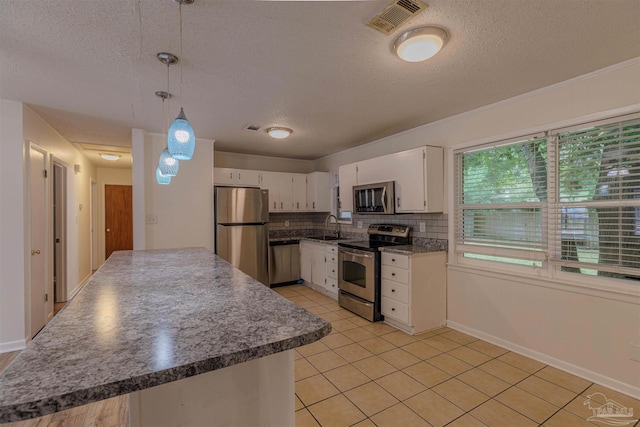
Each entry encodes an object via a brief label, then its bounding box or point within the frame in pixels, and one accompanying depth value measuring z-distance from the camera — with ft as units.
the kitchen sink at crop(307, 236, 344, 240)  16.73
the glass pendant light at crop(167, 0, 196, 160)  5.69
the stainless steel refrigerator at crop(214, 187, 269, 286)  13.89
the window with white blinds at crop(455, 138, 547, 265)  8.52
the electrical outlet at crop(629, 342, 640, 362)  6.66
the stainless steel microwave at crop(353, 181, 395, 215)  11.68
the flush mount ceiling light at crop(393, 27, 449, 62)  5.65
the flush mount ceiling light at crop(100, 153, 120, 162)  17.38
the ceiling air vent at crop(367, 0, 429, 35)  4.94
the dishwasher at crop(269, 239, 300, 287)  16.38
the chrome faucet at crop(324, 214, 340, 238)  17.18
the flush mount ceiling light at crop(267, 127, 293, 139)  11.90
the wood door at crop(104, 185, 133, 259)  22.17
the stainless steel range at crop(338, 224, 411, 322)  11.34
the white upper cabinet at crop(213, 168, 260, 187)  15.35
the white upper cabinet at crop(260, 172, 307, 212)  16.81
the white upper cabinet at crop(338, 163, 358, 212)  14.05
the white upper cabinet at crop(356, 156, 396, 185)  12.00
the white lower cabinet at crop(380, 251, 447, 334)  10.17
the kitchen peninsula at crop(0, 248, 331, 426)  2.24
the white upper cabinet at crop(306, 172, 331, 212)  17.65
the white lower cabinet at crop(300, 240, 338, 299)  14.19
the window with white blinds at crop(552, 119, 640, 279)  6.84
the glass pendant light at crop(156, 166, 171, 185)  9.20
